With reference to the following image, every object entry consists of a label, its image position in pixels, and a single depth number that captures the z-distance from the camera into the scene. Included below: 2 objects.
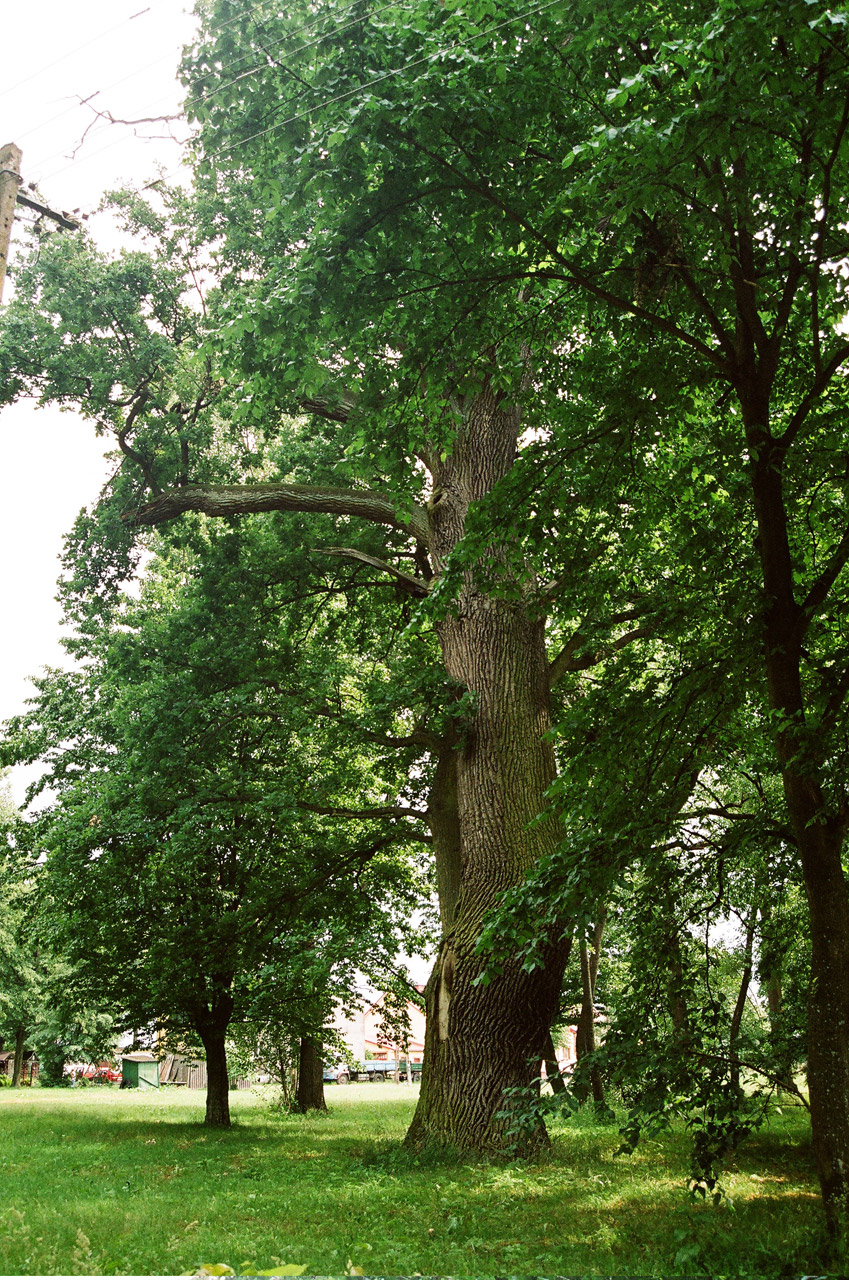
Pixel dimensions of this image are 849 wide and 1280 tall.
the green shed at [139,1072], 37.44
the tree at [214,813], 10.62
